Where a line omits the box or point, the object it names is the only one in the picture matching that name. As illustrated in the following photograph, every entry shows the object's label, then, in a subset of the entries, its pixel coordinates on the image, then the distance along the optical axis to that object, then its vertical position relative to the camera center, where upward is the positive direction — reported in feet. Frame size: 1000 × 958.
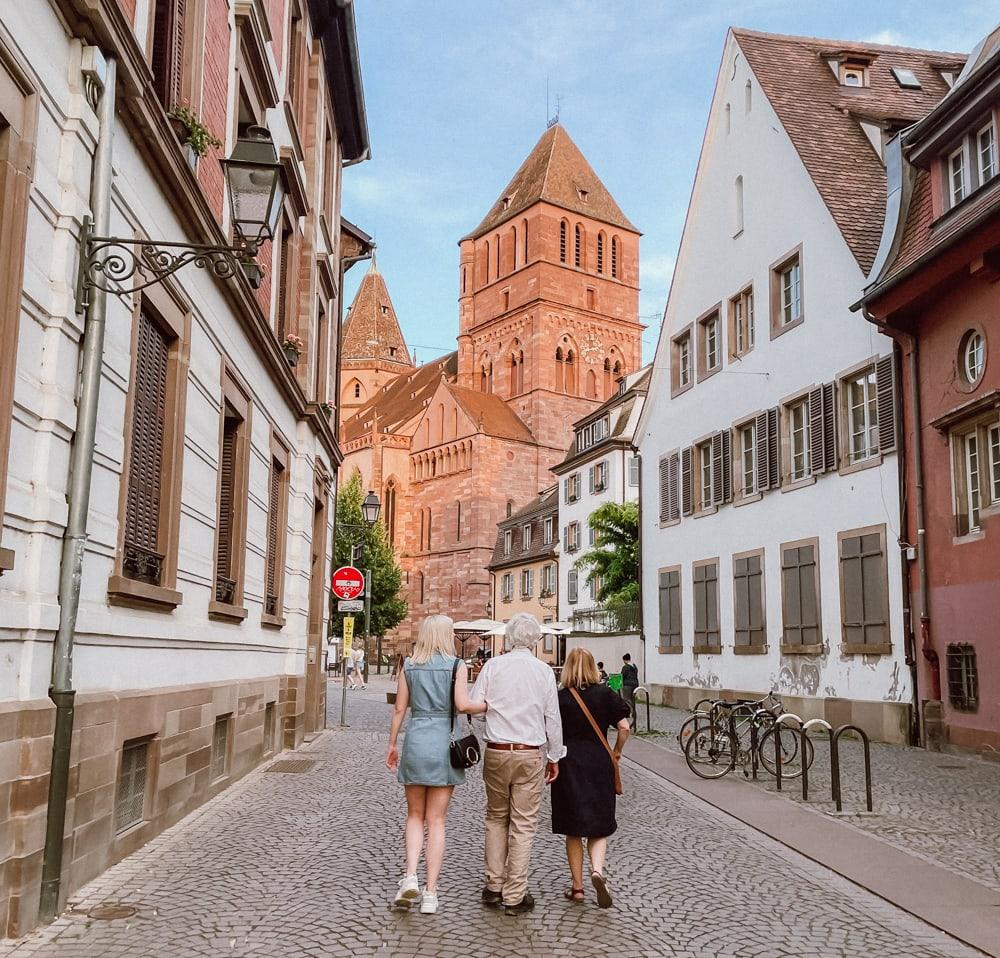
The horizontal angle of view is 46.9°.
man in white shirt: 20.81 -1.58
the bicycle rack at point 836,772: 33.83 -2.92
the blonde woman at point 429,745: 21.03 -1.44
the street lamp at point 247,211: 23.08 +9.62
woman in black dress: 21.49 -2.08
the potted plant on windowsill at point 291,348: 49.78 +13.52
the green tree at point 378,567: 192.85 +16.54
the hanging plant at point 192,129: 28.37 +13.19
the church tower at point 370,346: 361.51 +100.94
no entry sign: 64.64 +4.57
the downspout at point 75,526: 19.42 +2.34
